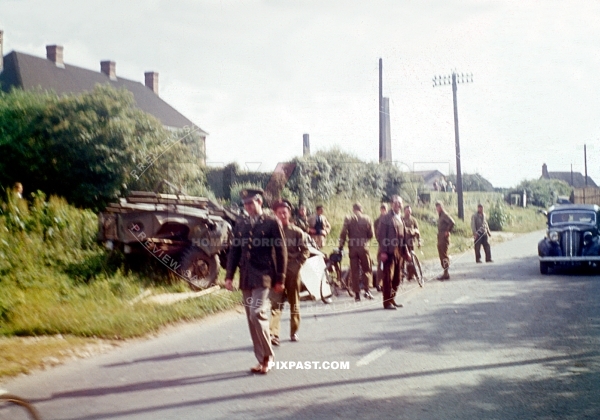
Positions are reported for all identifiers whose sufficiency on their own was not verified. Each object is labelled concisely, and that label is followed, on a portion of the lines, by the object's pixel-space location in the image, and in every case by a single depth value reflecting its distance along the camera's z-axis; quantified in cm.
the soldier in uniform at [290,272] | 716
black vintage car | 1508
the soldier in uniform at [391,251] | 826
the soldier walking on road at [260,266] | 655
